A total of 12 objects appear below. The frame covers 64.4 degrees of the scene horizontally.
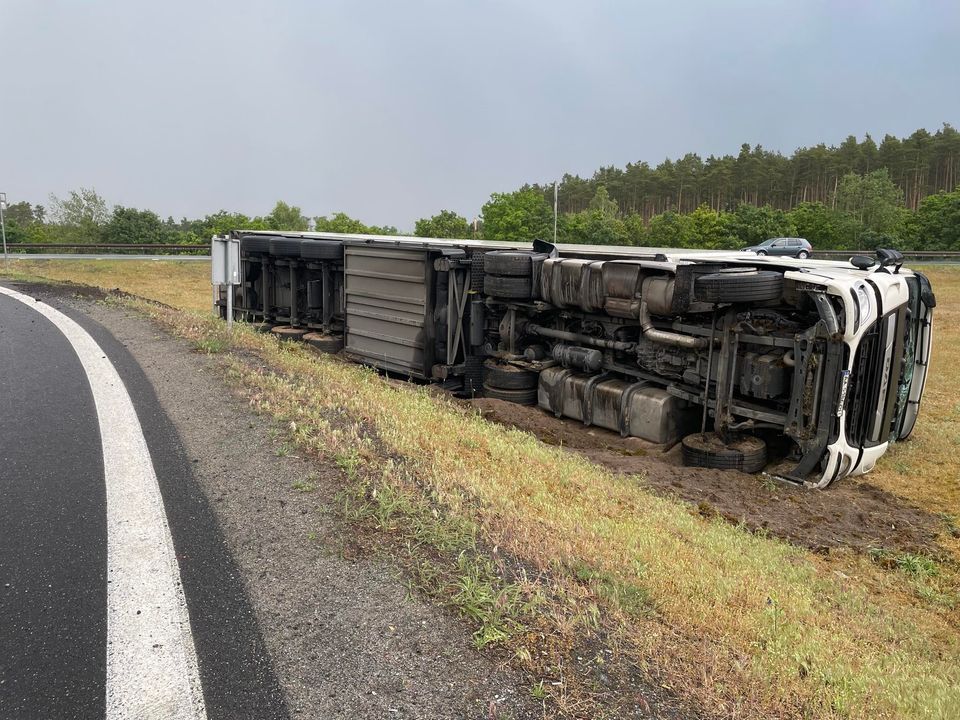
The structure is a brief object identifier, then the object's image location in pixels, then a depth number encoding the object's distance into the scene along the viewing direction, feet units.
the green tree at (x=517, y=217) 194.59
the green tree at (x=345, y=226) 222.69
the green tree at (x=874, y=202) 182.09
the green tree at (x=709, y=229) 180.04
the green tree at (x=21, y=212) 311.64
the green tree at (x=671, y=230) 189.06
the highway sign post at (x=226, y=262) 34.45
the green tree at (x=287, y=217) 258.65
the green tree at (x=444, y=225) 221.46
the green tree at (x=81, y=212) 254.47
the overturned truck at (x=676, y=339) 24.29
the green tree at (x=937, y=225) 166.81
